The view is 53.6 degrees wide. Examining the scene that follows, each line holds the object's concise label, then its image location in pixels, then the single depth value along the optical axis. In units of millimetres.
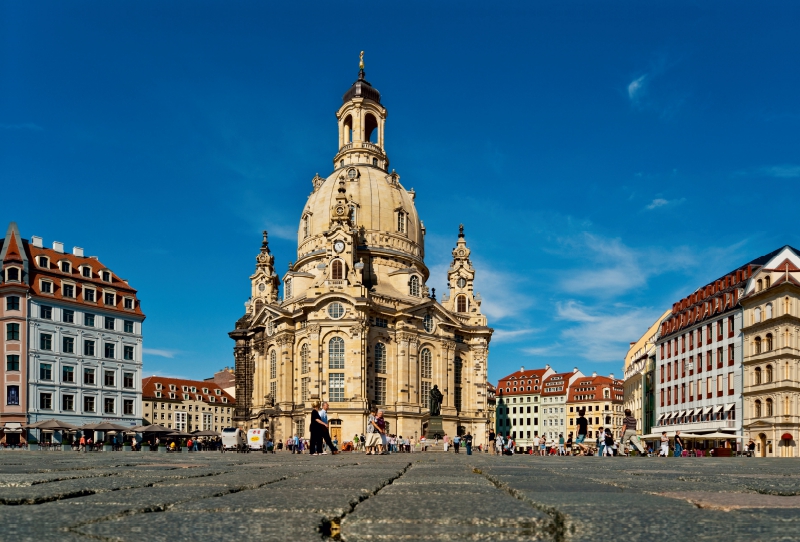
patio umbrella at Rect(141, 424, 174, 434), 59438
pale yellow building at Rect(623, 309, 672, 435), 82938
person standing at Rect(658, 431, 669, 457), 43350
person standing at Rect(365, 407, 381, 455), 33312
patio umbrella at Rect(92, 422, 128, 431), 56469
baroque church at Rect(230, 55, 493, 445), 74312
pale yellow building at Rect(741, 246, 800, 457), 53500
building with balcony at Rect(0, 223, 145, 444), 61375
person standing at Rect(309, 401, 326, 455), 24375
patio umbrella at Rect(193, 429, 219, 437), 68075
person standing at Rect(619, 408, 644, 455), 33438
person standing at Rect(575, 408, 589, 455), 33594
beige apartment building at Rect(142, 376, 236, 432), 121812
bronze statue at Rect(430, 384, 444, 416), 77875
